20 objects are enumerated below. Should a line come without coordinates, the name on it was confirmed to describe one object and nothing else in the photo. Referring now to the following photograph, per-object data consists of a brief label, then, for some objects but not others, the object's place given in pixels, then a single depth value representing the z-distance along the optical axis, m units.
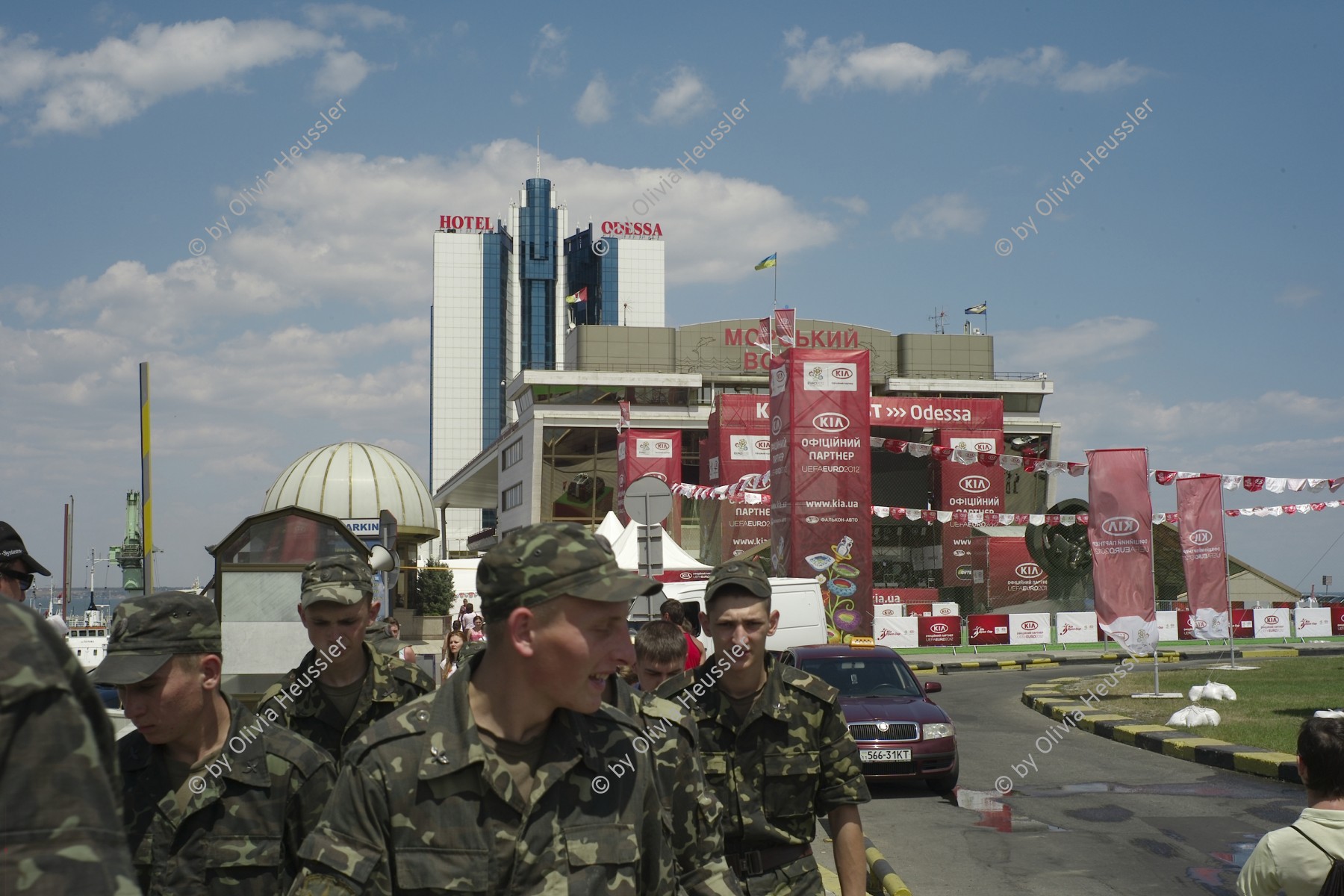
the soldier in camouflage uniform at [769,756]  4.37
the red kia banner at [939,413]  72.94
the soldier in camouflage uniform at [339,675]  5.03
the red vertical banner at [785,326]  41.38
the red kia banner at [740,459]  59.22
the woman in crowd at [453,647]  13.16
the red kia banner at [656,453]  56.92
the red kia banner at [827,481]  31.56
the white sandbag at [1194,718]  17.47
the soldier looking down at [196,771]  3.27
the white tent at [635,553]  32.63
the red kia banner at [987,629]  40.00
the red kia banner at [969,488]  67.62
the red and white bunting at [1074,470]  24.45
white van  22.92
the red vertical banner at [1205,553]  23.20
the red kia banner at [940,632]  39.28
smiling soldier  2.29
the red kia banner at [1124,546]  20.36
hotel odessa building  144.75
